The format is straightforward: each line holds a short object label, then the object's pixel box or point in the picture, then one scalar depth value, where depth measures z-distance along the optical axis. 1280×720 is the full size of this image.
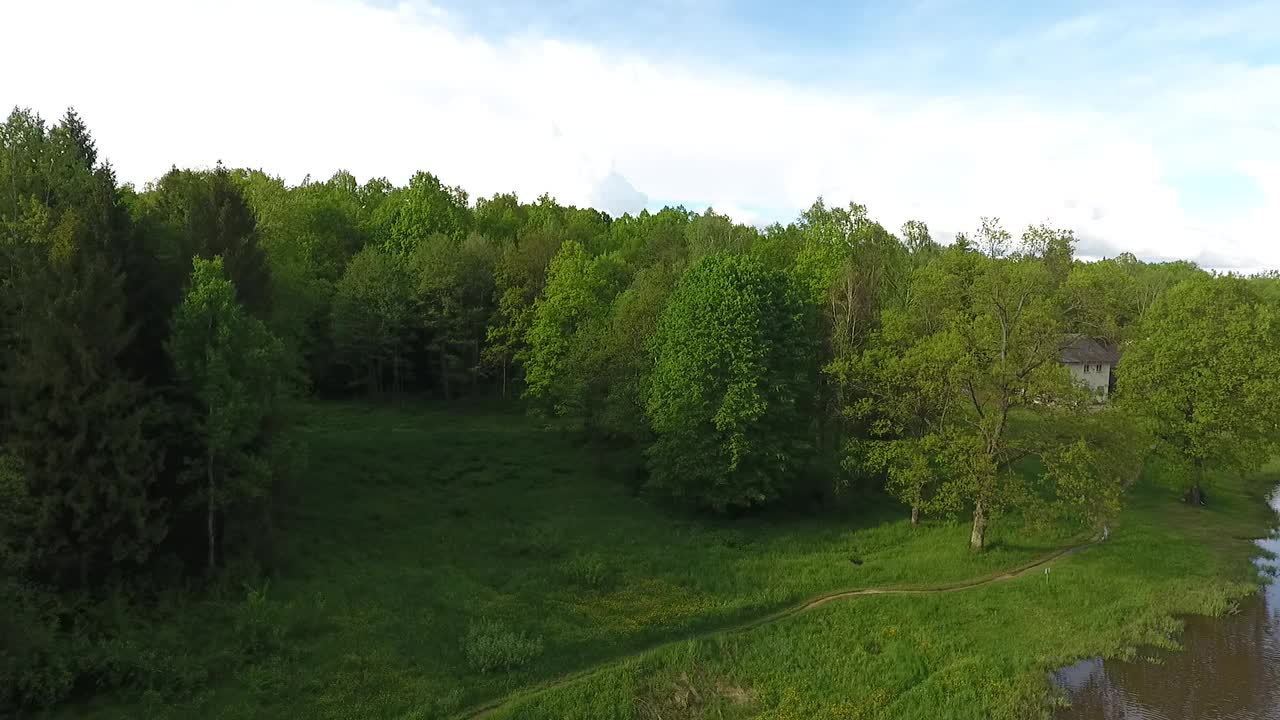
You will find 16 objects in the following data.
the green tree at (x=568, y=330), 45.75
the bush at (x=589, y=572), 27.28
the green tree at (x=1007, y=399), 29.86
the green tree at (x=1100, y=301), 29.72
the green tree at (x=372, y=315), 55.25
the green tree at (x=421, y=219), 70.69
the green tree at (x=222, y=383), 23.53
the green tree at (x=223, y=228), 29.28
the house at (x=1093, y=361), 75.56
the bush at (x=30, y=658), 16.95
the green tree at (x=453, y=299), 57.34
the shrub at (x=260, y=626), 21.17
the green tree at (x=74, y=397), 21.22
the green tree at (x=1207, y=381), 36.88
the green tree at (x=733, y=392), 35.25
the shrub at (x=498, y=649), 21.28
